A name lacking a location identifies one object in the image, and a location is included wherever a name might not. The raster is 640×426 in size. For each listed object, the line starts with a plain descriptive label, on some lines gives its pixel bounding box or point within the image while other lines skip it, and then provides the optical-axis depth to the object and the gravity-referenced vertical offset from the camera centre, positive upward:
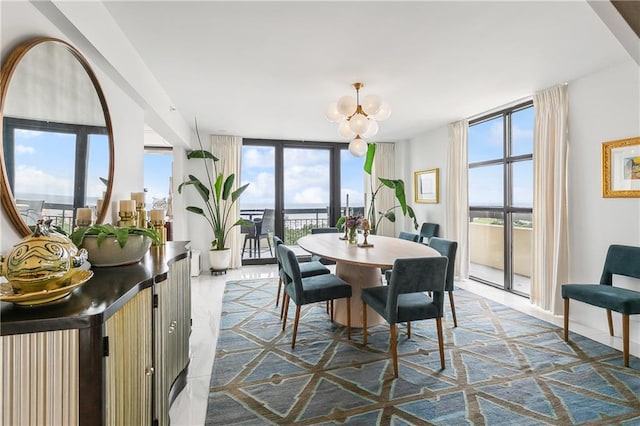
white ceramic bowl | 1.50 -0.17
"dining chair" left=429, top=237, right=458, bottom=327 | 3.16 -0.50
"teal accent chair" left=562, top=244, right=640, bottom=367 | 2.41 -0.66
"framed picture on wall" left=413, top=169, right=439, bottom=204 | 5.66 +0.53
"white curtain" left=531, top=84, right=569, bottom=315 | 3.37 +0.17
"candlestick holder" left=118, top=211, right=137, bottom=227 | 2.10 -0.03
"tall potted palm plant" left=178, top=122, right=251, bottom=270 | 5.21 +0.19
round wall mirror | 1.25 +0.38
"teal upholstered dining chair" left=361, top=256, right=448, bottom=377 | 2.28 -0.59
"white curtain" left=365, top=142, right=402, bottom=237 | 6.65 +0.72
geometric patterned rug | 1.88 -1.19
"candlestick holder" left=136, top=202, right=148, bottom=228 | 2.27 -0.01
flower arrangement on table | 3.42 -0.12
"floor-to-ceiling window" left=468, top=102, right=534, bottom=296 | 4.16 +0.24
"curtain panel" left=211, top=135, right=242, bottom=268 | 5.79 +0.96
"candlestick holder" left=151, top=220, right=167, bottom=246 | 2.37 -0.09
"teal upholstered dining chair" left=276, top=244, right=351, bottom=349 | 2.71 -0.67
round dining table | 2.78 -0.37
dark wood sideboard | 0.89 -0.45
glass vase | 3.48 -0.25
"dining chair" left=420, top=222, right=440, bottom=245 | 5.48 -0.30
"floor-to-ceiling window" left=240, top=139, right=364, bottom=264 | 6.26 +0.54
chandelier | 3.01 +1.01
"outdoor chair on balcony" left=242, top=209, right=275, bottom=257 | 6.17 -0.34
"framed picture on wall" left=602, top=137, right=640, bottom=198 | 2.81 +0.41
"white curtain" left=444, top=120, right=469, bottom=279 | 4.95 +0.32
